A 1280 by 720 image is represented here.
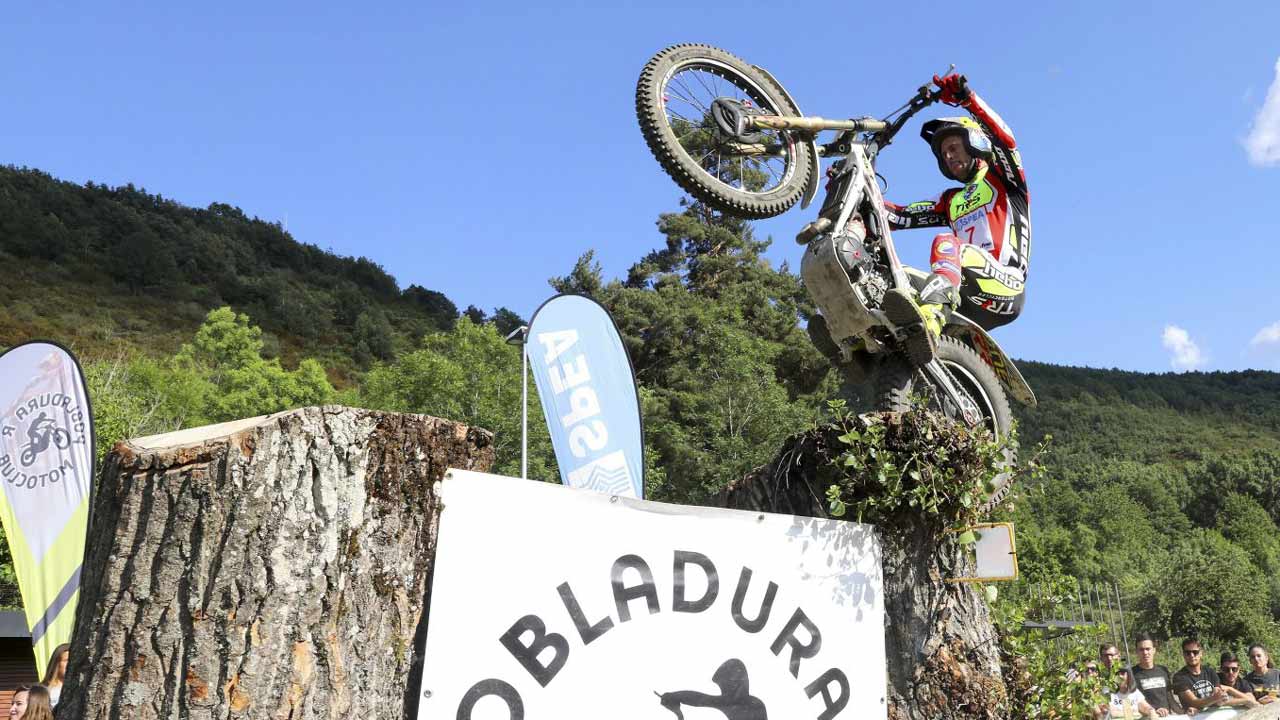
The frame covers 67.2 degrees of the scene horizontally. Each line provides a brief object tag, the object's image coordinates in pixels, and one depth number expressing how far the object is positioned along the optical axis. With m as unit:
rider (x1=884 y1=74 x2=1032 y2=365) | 6.12
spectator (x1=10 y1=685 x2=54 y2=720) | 5.06
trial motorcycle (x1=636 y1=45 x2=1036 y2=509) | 5.82
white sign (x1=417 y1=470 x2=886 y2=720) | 2.98
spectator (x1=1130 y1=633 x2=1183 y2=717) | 7.76
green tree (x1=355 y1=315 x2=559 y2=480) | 31.97
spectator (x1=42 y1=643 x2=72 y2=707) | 5.91
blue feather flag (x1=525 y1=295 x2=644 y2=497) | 8.70
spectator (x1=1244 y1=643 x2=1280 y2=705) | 8.04
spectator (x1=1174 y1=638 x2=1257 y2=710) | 7.64
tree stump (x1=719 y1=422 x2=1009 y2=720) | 3.96
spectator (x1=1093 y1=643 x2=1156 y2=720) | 4.60
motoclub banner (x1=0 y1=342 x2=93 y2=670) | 8.30
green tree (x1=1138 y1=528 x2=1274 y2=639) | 34.50
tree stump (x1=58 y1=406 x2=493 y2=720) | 2.51
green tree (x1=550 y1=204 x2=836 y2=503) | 32.47
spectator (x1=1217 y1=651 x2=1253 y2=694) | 8.09
